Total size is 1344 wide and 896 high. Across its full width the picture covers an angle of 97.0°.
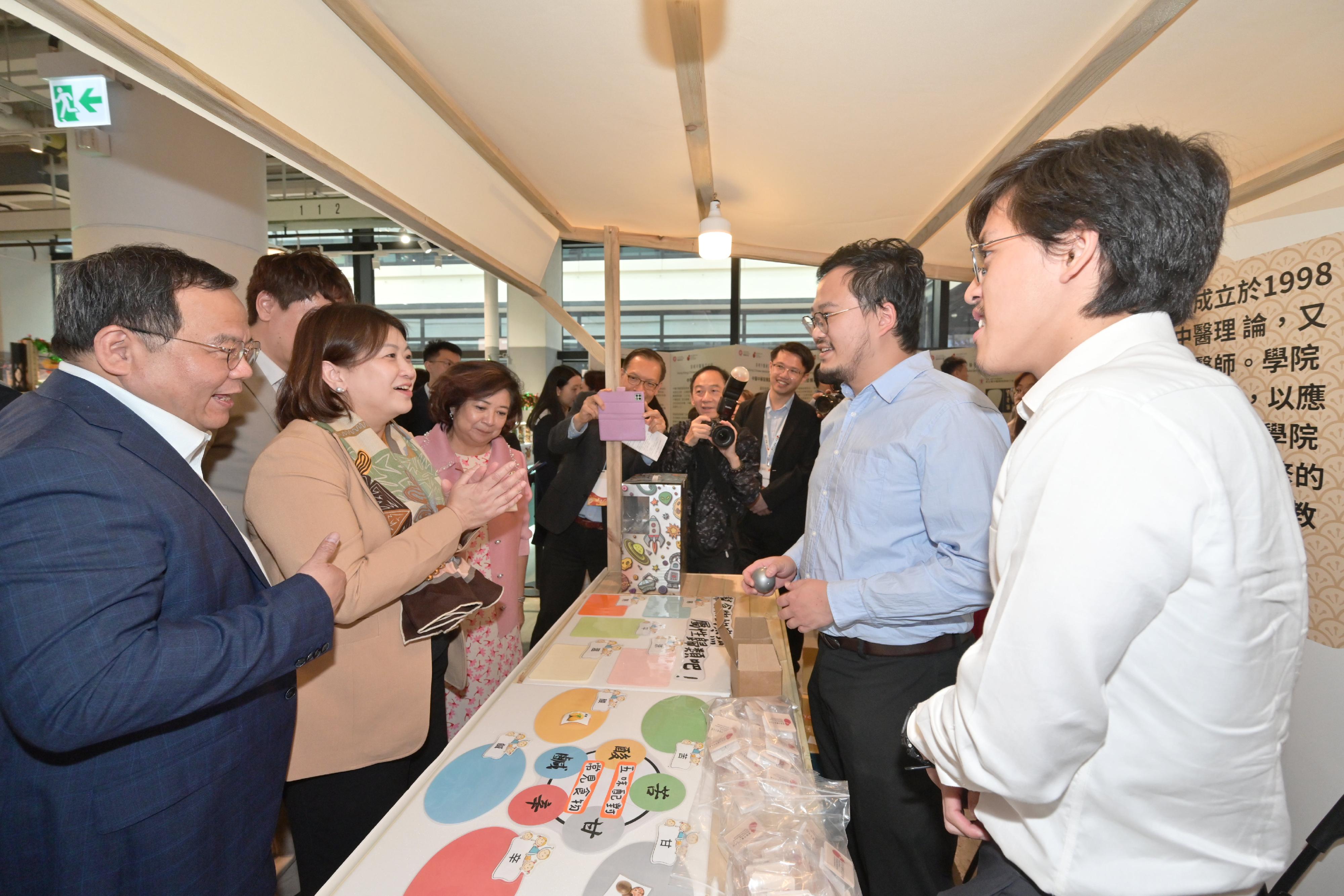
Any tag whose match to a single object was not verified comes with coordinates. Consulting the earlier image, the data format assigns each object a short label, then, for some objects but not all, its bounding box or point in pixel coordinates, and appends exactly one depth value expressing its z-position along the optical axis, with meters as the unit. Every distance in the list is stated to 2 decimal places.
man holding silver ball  1.39
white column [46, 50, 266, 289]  2.27
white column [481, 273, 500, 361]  6.70
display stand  0.98
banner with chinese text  1.93
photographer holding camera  2.86
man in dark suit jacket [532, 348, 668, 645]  2.92
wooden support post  2.75
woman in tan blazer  1.30
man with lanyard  3.07
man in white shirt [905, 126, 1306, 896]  0.64
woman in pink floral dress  2.22
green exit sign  1.64
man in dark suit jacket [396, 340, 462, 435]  3.57
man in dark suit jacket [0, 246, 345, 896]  0.85
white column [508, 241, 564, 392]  6.79
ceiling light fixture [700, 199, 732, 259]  2.64
